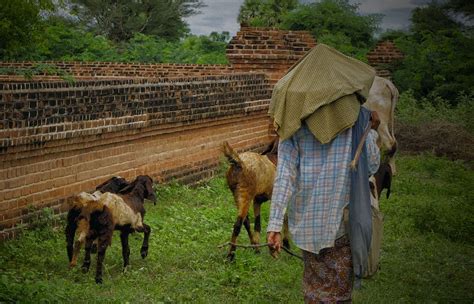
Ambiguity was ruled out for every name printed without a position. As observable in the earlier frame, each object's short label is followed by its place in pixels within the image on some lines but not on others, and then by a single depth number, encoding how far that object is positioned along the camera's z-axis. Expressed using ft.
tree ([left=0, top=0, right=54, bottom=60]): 62.39
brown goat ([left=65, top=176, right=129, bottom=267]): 21.80
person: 15.94
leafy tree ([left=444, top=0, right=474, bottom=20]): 85.28
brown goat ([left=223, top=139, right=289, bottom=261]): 25.52
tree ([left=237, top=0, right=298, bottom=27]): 114.21
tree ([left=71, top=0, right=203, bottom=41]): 138.31
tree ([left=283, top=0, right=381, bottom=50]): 88.43
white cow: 27.76
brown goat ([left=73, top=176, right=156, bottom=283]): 21.75
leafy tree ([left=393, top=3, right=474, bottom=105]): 70.38
